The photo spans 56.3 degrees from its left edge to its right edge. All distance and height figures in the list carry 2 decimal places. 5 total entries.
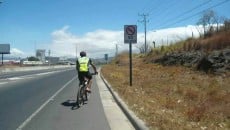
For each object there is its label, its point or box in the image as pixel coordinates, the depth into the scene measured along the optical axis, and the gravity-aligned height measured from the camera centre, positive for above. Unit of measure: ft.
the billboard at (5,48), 197.88 +13.18
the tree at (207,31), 63.08 +9.23
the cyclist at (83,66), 25.63 -0.48
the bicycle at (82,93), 24.95 -3.69
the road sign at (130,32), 37.78 +5.07
